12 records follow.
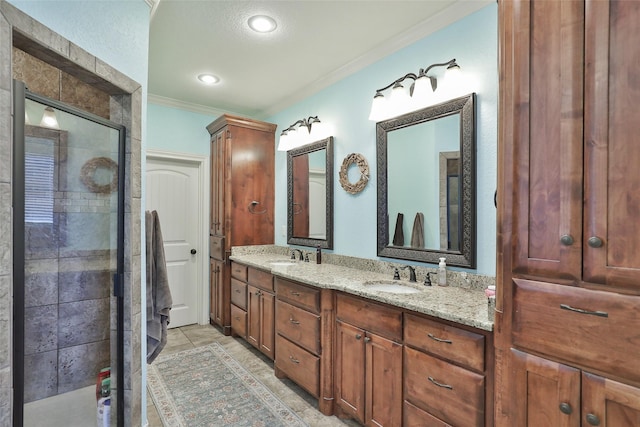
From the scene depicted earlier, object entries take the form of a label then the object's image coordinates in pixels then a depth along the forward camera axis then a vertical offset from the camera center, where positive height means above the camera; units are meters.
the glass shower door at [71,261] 1.58 -0.30
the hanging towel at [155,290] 2.03 -0.51
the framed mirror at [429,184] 2.01 +0.22
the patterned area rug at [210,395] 2.11 -1.40
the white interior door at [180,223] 3.80 -0.13
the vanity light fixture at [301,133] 3.19 +0.86
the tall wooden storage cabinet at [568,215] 0.99 +0.00
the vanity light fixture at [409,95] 2.15 +0.87
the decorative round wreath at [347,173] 2.69 +0.37
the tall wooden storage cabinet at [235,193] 3.64 +0.24
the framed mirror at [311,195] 3.08 +0.20
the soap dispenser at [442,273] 2.06 -0.39
